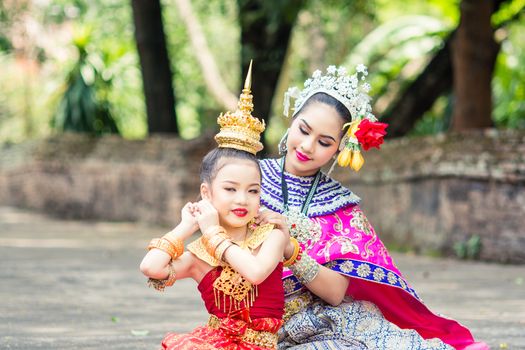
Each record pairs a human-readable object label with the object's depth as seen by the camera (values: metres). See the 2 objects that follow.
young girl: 3.69
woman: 4.17
